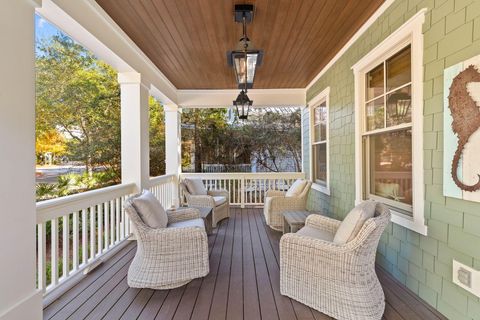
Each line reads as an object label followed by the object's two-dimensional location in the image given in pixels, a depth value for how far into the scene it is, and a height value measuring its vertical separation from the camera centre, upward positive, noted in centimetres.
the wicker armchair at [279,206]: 464 -80
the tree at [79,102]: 591 +136
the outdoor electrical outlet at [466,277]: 180 -81
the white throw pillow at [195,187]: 519 -54
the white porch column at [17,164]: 178 -3
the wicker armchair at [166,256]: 256 -92
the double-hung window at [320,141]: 511 +37
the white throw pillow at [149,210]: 270 -52
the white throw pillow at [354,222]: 218 -51
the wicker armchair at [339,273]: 205 -91
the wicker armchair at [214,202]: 476 -78
